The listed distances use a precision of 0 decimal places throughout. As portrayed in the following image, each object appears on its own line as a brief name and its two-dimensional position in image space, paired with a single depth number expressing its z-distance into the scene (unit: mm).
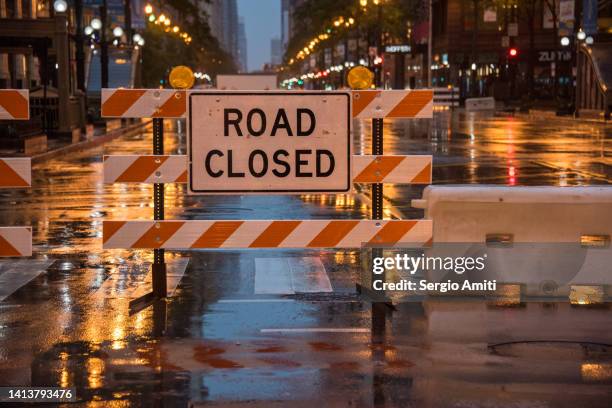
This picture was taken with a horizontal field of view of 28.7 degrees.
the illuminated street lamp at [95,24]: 50381
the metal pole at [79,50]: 46125
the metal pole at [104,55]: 52812
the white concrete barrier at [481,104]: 80838
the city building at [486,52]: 91775
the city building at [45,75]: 37781
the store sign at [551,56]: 89825
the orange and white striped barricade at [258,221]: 9352
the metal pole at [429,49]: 92062
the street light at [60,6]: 38406
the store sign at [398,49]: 109688
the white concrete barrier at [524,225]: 10047
